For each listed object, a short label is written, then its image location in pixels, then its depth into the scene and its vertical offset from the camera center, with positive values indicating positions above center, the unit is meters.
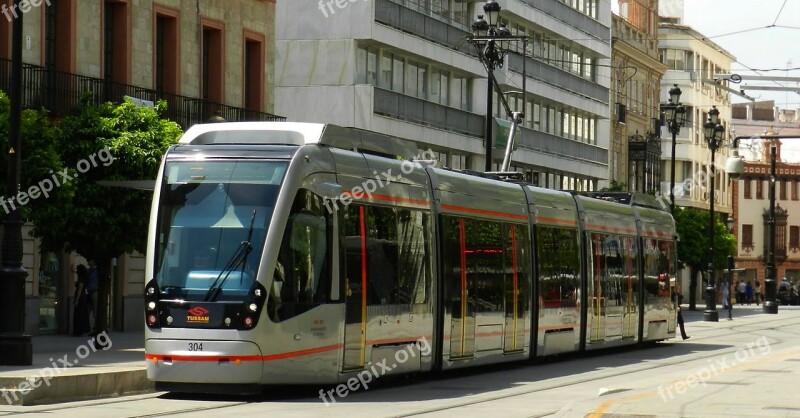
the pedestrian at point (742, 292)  102.62 -1.14
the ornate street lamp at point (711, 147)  58.88 +4.18
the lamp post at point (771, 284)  74.97 -0.46
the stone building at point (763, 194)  126.25 +5.87
